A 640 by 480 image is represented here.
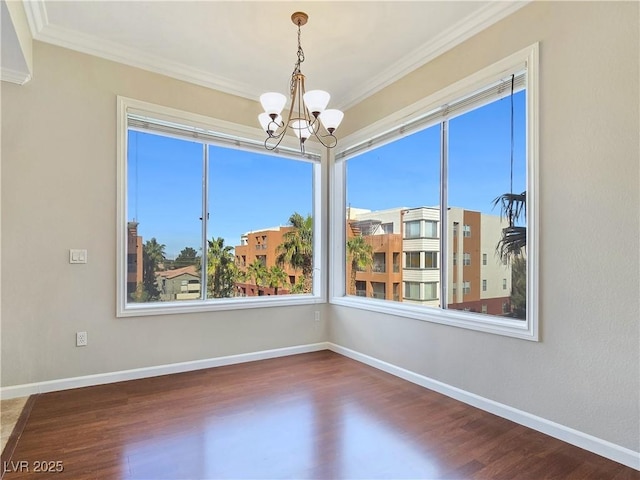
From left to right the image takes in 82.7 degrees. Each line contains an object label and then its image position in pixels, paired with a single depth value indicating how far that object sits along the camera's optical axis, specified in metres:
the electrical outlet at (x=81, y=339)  3.14
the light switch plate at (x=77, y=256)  3.11
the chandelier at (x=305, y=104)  2.47
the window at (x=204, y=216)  3.52
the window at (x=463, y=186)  2.59
